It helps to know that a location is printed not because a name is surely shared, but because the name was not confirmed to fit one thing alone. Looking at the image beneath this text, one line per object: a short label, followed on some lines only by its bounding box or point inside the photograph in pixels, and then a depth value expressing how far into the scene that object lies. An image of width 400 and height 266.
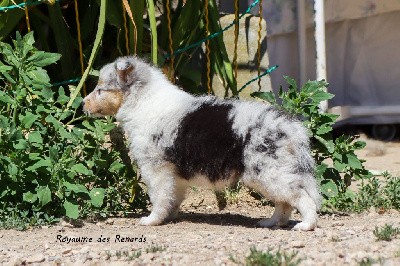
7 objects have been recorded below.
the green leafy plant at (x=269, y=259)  9.47
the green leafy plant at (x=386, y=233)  10.79
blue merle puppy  12.08
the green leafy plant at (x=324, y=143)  13.86
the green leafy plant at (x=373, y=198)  13.98
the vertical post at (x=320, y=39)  19.00
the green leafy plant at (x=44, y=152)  12.49
